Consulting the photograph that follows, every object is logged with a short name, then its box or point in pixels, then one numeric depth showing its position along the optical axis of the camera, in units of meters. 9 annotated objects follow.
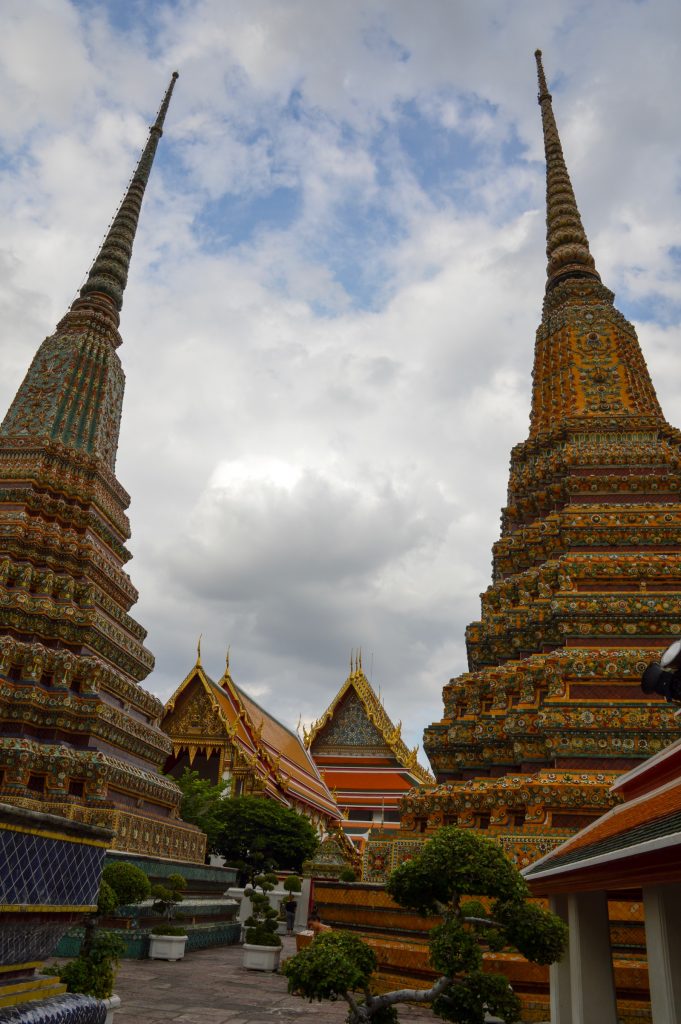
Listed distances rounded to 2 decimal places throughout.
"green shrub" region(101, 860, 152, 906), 7.95
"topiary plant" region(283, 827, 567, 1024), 4.57
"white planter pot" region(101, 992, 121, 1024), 5.30
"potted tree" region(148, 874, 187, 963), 11.13
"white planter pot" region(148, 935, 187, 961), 11.12
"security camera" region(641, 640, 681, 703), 6.11
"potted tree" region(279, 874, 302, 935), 18.61
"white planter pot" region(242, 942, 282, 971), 11.04
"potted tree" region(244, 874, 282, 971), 11.05
